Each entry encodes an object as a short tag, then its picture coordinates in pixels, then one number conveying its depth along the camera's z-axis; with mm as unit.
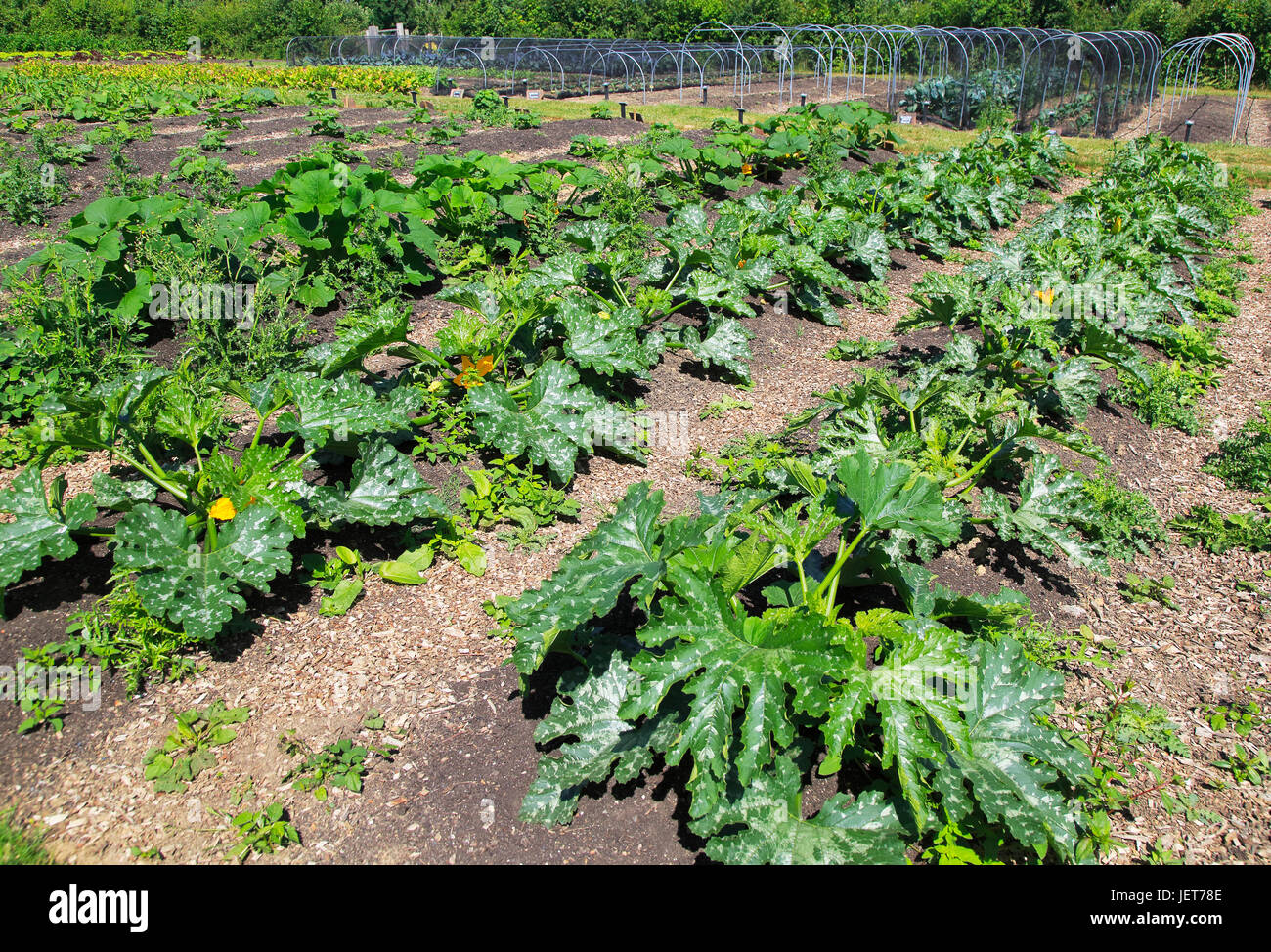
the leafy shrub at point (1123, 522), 3928
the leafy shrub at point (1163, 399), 5246
